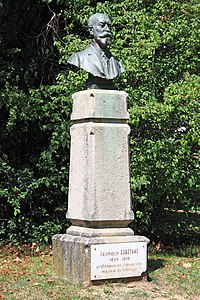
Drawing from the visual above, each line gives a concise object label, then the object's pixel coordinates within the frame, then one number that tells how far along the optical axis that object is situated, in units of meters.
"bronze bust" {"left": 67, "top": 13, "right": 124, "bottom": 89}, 8.78
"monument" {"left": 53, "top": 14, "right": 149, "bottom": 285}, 8.34
